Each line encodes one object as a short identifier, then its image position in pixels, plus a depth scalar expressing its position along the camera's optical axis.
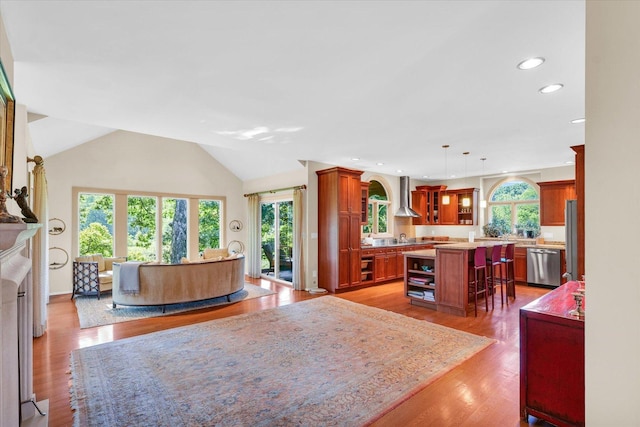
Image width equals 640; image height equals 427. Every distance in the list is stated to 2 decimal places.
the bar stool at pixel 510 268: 5.57
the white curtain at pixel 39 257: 3.86
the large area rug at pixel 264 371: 2.29
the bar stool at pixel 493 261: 5.08
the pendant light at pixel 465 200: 7.79
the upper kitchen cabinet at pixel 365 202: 7.18
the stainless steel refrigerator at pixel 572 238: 4.09
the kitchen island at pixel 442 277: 4.67
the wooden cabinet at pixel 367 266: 6.71
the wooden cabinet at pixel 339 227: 6.23
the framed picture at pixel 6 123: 1.90
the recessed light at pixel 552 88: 2.82
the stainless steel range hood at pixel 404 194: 8.35
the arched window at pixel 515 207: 7.46
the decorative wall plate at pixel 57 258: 6.04
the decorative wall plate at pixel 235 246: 8.48
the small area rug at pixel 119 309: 4.47
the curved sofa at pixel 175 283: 4.88
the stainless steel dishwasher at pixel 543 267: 6.34
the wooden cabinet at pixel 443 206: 8.23
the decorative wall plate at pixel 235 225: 8.51
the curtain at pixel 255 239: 8.02
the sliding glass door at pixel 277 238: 7.25
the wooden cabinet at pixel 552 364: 2.01
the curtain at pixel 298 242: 6.49
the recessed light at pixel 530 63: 2.37
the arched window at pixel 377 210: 8.24
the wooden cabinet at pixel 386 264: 6.97
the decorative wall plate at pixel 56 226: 6.04
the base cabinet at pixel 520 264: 6.87
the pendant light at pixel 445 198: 8.60
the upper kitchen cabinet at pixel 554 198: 6.68
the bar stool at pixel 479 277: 4.72
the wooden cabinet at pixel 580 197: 3.92
